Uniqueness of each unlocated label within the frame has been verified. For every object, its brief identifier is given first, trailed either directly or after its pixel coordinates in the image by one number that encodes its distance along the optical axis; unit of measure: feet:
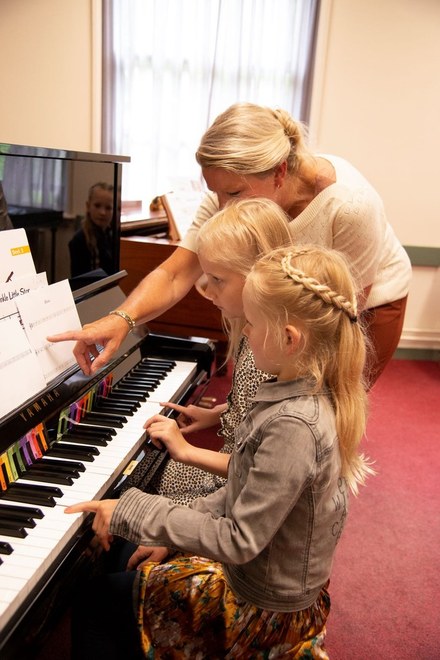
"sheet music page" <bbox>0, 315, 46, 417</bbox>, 3.81
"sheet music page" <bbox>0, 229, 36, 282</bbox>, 4.10
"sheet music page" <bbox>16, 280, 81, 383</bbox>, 4.20
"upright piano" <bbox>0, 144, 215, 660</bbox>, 3.10
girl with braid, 3.25
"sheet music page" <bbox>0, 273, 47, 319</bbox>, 3.96
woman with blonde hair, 4.70
